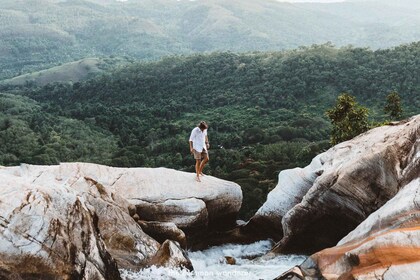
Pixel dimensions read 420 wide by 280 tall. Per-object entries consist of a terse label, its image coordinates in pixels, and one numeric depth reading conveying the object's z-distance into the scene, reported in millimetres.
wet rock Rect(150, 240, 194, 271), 16188
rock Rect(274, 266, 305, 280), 11723
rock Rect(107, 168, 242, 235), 20781
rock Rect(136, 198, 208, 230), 20609
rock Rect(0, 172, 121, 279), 11742
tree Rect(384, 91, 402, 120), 50906
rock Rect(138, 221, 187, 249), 19266
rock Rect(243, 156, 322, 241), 22391
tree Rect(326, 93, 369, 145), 41438
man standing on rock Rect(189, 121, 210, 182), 21062
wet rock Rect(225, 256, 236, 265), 19752
